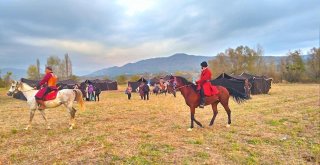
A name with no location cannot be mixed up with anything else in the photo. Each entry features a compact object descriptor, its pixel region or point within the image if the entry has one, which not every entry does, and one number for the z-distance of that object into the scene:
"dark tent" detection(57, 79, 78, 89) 28.57
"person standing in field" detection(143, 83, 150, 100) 22.95
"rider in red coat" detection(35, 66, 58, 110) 8.84
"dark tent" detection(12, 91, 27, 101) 26.00
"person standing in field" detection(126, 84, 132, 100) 23.80
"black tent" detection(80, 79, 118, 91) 47.27
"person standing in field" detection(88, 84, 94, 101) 22.06
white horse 8.99
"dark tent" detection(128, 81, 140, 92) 43.22
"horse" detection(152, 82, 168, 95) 29.31
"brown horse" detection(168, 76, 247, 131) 8.44
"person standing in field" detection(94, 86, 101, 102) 22.34
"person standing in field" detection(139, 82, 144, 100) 23.08
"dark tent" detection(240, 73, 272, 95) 27.41
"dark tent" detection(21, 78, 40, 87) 27.50
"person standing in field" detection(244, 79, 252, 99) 23.62
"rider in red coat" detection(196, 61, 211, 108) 8.41
